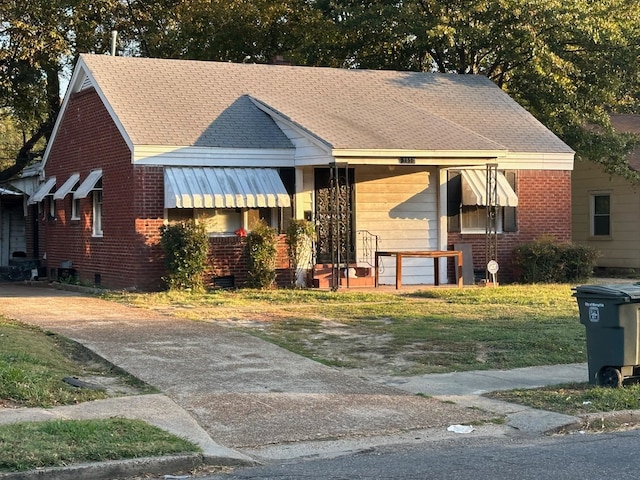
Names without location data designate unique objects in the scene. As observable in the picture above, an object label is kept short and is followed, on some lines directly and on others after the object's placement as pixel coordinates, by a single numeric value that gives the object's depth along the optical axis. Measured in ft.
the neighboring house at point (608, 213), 82.84
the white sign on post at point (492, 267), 65.92
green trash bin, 31.27
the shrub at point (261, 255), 62.28
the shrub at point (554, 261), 68.49
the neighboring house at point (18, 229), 80.33
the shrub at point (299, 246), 63.16
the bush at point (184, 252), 59.67
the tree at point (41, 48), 91.40
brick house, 61.77
